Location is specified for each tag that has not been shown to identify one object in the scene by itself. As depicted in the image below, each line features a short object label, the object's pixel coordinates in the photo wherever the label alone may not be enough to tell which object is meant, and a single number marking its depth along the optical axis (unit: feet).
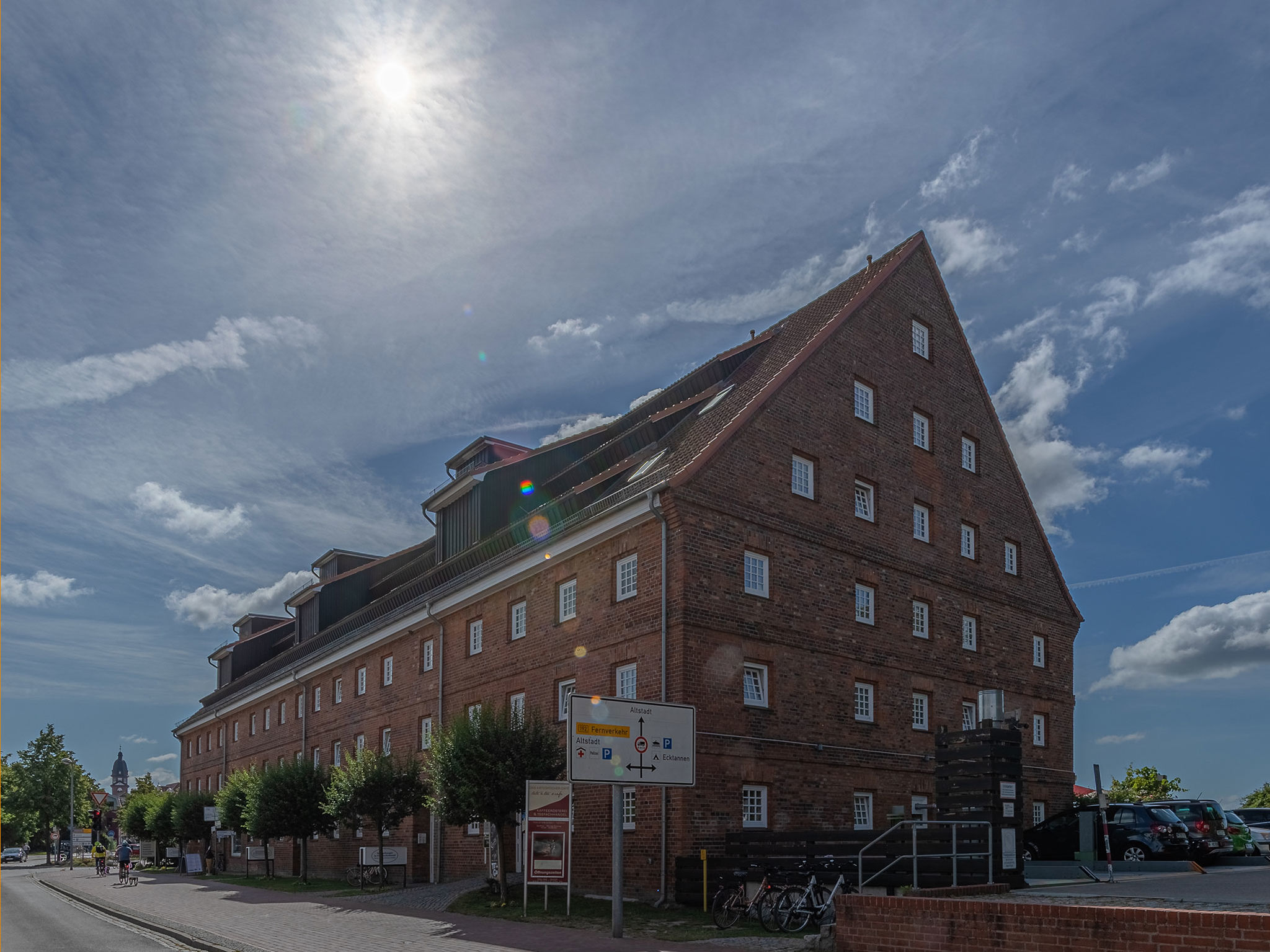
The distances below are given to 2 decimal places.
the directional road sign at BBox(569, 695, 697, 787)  57.88
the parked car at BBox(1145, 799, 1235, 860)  87.97
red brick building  80.23
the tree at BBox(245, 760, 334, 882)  127.13
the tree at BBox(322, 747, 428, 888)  103.65
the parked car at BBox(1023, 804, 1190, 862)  87.30
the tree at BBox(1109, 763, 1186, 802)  215.51
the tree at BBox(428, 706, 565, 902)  80.12
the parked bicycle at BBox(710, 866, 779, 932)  61.16
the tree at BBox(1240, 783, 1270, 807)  245.24
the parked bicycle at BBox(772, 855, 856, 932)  60.80
